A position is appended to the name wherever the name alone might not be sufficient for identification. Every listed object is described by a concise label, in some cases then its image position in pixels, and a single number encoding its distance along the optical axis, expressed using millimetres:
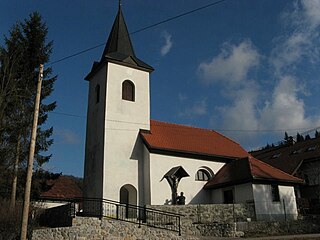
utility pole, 10703
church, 23203
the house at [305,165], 29656
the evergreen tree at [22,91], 18031
